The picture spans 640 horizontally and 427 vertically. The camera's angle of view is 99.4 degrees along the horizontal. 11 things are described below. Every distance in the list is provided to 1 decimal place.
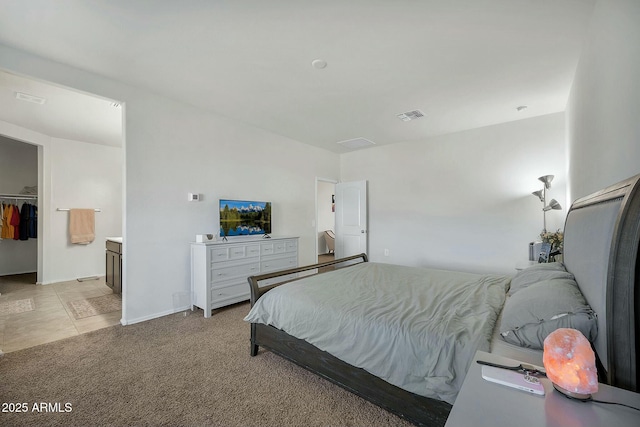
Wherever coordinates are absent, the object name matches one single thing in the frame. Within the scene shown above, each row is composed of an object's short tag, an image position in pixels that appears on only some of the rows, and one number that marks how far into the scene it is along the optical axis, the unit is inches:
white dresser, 131.8
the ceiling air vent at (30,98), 129.9
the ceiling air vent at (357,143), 203.7
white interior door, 223.3
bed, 34.1
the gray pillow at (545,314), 47.5
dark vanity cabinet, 152.7
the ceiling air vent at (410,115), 150.8
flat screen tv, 156.2
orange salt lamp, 30.6
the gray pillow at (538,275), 69.1
